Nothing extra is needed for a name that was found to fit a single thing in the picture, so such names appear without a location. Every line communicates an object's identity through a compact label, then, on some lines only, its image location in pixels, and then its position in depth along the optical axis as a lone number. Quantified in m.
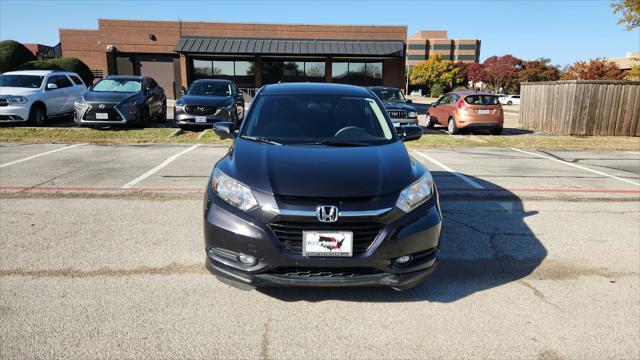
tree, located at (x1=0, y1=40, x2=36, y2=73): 28.38
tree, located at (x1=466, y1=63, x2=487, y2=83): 76.06
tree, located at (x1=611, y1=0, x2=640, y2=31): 16.36
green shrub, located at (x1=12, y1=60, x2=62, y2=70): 26.02
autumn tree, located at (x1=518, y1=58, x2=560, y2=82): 69.31
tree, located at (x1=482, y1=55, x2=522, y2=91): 71.75
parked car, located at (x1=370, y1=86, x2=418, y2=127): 13.16
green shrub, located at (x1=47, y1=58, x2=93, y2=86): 29.05
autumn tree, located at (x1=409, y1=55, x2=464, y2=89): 74.62
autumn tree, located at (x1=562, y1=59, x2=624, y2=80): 40.53
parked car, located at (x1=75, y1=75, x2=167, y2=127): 12.26
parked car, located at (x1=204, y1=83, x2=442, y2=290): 2.91
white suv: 12.58
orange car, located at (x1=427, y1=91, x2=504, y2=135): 14.72
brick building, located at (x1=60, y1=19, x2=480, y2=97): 31.12
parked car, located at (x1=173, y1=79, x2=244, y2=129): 12.60
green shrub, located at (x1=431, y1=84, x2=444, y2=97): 67.81
